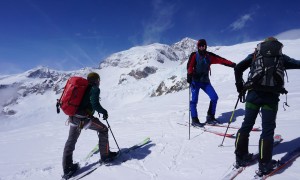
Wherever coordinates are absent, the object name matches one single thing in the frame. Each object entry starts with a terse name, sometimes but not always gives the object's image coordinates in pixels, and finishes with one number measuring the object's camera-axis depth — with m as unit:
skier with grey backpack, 3.43
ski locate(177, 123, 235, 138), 5.29
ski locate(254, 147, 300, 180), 3.38
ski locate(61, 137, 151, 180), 4.50
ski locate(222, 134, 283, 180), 3.52
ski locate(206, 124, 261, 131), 5.56
